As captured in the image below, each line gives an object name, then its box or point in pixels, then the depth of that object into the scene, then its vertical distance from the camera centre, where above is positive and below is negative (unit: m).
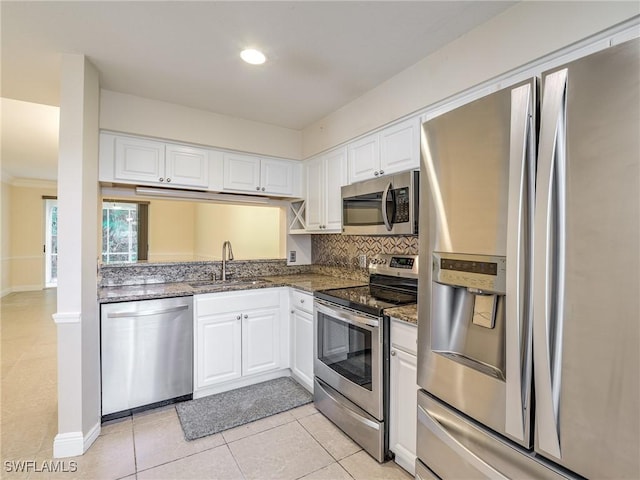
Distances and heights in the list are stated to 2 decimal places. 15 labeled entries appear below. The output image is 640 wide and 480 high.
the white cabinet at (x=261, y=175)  3.12 +0.65
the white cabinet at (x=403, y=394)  1.75 -0.87
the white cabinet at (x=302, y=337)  2.71 -0.87
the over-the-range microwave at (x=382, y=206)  2.11 +0.25
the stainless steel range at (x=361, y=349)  1.91 -0.74
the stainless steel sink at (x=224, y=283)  2.80 -0.43
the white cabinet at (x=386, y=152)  2.21 +0.66
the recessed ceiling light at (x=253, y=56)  2.01 +1.17
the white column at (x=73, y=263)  1.99 -0.17
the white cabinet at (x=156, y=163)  2.57 +0.64
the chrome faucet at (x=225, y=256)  3.30 -0.19
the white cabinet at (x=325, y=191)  2.92 +0.47
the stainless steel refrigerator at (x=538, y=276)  0.82 -0.11
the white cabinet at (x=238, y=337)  2.66 -0.86
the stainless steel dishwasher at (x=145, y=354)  2.34 -0.89
